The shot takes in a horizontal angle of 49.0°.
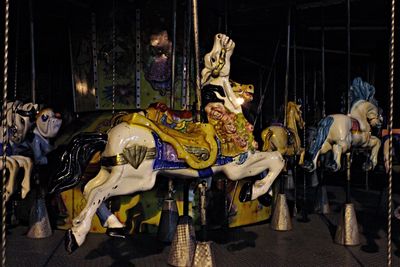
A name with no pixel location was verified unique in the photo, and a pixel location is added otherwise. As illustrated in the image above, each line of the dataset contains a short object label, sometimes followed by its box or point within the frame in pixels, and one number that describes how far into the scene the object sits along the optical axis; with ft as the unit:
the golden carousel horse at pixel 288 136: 15.23
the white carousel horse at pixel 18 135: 13.32
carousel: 9.87
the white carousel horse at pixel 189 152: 9.34
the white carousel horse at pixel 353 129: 16.47
